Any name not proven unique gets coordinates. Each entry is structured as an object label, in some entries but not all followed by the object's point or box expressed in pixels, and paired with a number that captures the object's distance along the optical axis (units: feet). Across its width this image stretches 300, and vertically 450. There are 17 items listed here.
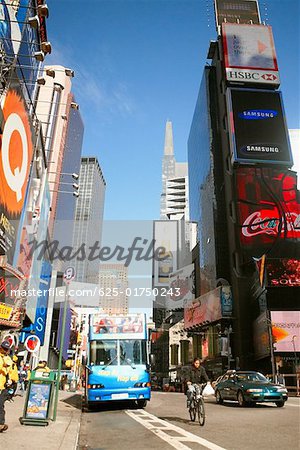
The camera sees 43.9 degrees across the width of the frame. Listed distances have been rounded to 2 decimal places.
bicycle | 32.55
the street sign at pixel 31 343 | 55.52
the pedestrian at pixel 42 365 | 42.44
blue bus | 46.32
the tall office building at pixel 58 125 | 305.12
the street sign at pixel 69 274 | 44.49
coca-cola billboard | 170.81
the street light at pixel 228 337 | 165.99
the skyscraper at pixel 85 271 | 619.79
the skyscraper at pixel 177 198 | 603.26
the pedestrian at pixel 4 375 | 26.37
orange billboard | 70.95
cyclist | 34.83
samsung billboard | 187.62
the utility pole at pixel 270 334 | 125.25
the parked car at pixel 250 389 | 48.49
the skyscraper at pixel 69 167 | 440.86
